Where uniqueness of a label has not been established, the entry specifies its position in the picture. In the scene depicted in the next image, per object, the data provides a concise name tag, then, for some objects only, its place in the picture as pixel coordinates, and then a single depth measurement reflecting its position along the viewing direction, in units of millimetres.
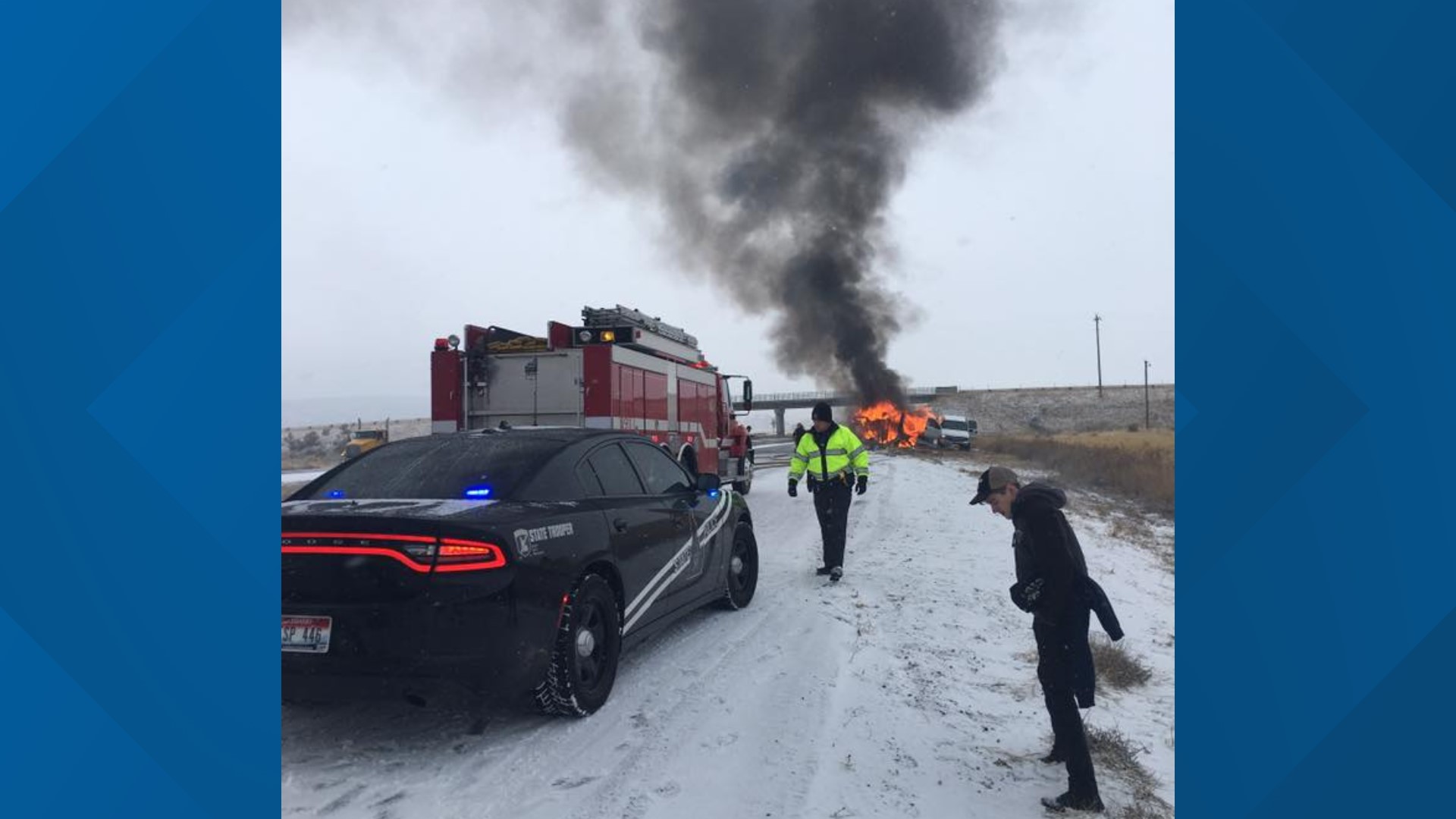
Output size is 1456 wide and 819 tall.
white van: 36719
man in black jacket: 3029
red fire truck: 10305
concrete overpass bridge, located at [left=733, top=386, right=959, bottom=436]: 84125
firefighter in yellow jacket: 7305
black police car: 3244
